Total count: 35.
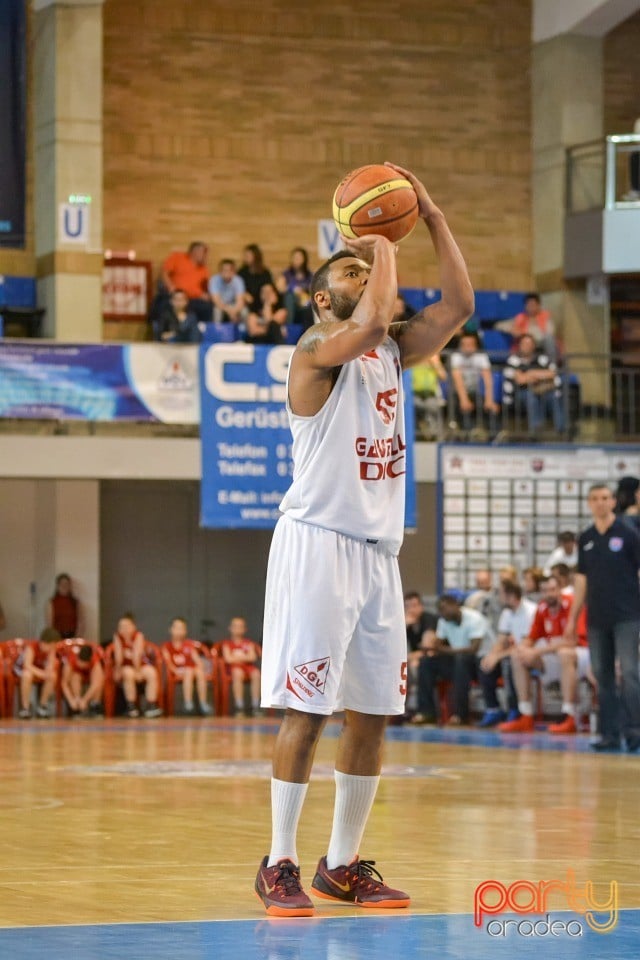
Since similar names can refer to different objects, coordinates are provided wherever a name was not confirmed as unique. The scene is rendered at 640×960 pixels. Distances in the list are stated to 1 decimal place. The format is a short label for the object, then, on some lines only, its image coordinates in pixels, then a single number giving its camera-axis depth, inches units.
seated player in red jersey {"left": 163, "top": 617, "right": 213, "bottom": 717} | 762.3
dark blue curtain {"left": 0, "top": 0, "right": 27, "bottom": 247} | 886.4
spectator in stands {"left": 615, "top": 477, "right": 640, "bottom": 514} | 591.5
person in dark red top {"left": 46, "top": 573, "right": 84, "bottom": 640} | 852.0
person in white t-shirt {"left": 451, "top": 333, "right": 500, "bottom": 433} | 822.5
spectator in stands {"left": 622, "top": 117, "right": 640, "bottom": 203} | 888.3
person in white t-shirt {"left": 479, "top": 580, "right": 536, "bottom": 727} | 666.2
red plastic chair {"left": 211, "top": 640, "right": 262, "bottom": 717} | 770.7
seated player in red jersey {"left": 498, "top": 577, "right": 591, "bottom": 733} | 644.7
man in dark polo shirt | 505.0
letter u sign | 881.5
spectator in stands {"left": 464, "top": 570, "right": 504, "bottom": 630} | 719.7
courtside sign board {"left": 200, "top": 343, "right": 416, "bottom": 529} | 715.4
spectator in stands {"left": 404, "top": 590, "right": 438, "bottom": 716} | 710.5
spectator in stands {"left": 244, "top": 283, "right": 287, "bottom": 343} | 831.7
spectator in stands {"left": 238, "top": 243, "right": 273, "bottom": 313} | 877.2
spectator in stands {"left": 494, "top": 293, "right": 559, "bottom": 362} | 908.0
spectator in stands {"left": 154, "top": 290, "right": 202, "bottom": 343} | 831.7
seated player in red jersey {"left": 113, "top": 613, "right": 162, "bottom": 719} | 750.5
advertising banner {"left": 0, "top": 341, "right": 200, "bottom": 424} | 756.6
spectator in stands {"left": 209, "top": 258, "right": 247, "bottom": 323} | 863.1
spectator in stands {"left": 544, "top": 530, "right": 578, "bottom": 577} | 717.3
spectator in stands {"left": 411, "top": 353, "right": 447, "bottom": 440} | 814.5
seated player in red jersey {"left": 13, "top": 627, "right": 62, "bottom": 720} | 743.7
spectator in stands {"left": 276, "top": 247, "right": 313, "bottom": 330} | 864.9
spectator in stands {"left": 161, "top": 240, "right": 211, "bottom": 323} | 908.6
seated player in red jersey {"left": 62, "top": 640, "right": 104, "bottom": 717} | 748.0
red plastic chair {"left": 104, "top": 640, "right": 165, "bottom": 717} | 746.8
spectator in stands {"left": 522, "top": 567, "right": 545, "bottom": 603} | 706.2
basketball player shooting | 219.1
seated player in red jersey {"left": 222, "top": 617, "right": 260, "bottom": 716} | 766.5
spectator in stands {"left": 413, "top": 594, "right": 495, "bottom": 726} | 691.4
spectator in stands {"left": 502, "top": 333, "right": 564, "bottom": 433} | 825.5
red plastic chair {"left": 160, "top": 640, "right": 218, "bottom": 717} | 759.7
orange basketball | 228.5
